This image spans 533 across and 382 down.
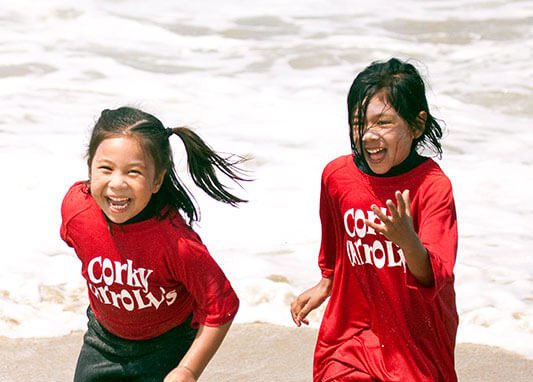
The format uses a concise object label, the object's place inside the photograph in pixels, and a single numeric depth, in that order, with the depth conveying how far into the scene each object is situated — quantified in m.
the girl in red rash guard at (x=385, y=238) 7.07
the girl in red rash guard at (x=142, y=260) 6.78
